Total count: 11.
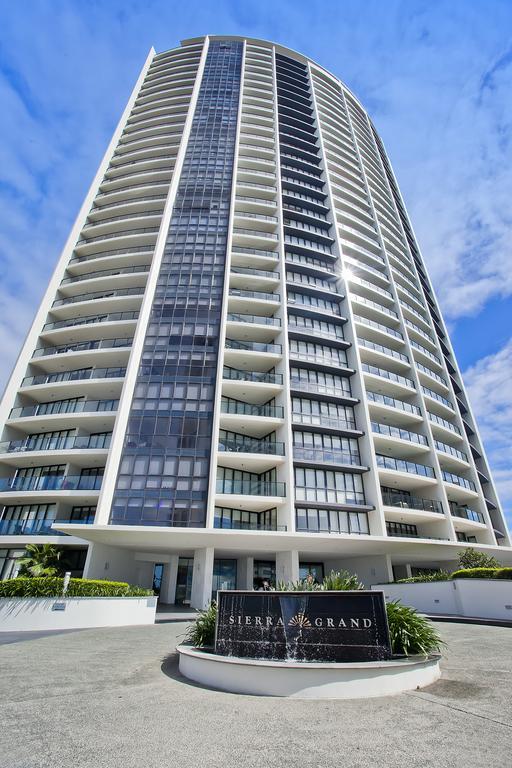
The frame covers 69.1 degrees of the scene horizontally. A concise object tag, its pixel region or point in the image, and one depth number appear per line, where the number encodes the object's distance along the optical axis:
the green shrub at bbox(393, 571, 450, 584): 24.94
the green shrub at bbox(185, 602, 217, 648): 10.38
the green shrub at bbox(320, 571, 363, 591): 10.80
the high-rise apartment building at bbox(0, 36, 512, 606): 28.27
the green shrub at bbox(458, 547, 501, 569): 29.95
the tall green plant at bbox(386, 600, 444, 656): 9.09
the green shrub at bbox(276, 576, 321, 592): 11.06
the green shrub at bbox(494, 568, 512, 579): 20.52
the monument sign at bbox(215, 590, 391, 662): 8.14
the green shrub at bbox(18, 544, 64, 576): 23.70
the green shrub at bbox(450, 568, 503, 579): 21.64
